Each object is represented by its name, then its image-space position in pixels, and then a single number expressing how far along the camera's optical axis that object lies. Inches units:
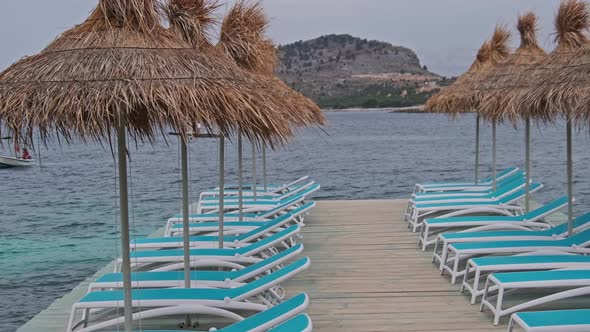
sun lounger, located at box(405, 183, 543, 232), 334.0
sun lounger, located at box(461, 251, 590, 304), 215.9
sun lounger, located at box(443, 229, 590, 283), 241.8
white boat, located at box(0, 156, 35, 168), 1213.4
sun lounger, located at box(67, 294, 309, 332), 161.3
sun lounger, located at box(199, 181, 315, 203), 397.1
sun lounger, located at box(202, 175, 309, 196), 409.7
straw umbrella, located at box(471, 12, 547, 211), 314.7
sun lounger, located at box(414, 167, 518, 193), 411.2
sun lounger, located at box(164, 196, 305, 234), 320.8
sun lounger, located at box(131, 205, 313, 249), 266.4
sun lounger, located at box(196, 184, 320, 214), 359.1
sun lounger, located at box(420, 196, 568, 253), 293.6
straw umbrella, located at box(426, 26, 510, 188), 383.2
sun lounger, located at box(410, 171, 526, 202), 360.8
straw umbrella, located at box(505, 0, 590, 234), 225.9
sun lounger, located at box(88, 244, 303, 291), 208.1
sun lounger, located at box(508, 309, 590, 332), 158.2
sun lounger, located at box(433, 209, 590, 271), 262.2
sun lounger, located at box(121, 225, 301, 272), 232.4
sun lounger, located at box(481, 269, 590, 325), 191.0
